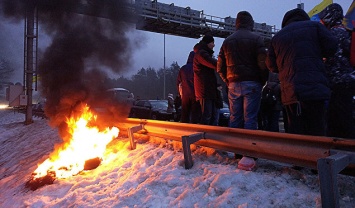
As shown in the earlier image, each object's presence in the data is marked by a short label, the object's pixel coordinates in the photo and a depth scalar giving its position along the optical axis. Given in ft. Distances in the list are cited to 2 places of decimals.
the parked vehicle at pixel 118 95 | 25.06
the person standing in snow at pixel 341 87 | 12.62
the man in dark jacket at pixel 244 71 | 13.51
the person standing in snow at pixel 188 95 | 20.57
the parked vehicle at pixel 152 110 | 51.85
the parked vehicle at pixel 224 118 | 38.62
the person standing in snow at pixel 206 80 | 17.66
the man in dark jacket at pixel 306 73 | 11.02
